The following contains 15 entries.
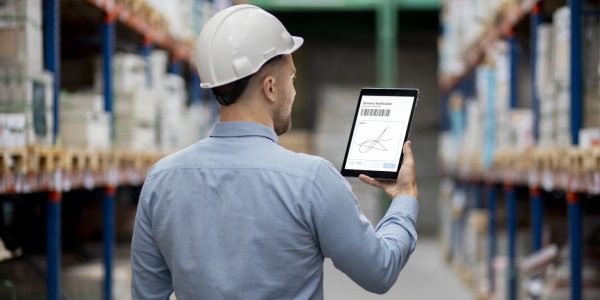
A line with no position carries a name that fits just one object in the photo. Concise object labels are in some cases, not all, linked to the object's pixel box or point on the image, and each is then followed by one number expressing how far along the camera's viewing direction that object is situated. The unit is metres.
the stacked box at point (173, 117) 6.71
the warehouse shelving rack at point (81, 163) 3.77
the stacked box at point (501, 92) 6.15
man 1.93
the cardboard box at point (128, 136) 5.75
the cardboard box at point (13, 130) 3.64
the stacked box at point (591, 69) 4.08
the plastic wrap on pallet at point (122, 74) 5.71
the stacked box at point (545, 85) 4.64
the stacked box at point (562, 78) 4.26
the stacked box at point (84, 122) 4.76
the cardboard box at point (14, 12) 3.82
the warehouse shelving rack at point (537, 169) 3.96
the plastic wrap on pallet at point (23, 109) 3.71
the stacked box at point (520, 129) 5.31
